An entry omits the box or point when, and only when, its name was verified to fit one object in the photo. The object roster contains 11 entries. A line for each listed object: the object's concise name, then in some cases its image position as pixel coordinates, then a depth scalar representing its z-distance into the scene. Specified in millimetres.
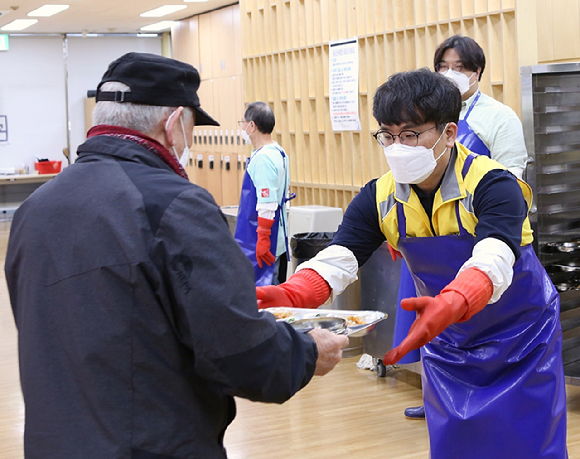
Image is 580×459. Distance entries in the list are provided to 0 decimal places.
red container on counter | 13703
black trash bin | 4880
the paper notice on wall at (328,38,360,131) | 5855
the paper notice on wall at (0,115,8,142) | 13984
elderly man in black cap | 1289
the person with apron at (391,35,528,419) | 3533
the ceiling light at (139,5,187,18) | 11067
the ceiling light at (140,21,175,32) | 12933
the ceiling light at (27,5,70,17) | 10867
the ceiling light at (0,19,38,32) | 12307
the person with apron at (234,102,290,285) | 5020
